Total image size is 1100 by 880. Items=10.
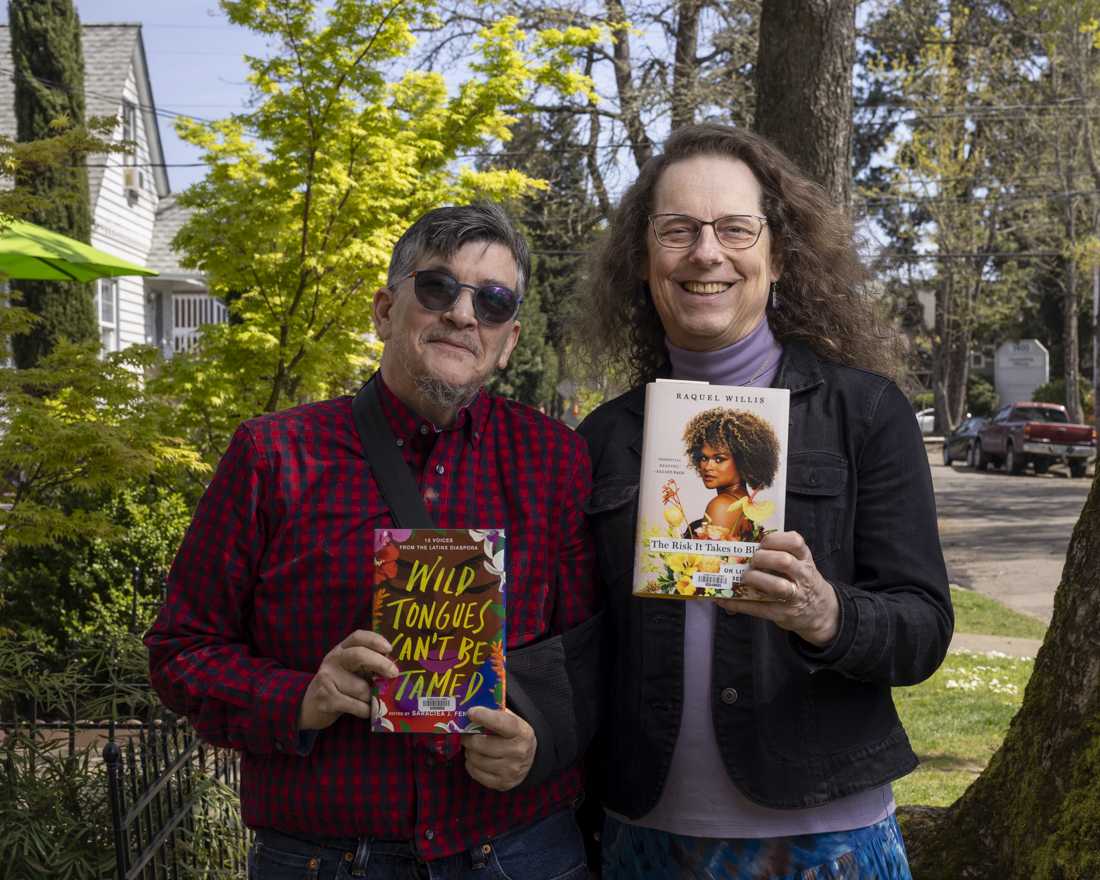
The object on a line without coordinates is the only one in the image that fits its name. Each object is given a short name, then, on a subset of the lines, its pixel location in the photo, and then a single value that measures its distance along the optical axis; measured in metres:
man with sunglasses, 2.11
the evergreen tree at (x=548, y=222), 19.80
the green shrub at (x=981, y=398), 57.09
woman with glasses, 2.20
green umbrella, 7.82
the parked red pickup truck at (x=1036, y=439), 28.97
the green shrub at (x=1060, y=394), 41.34
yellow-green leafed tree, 8.69
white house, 22.80
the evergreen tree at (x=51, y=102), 16.58
